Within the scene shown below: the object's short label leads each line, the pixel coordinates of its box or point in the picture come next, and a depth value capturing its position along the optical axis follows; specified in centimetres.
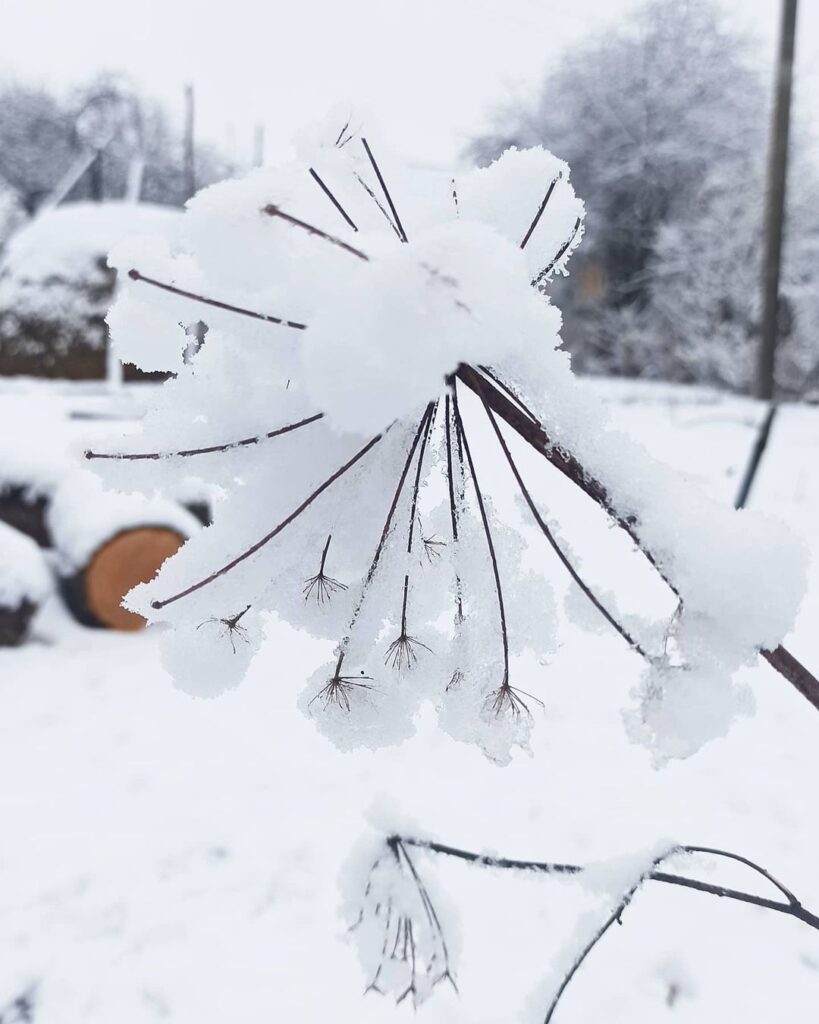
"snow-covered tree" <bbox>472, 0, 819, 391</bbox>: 1366
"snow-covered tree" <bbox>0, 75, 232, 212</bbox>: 2289
